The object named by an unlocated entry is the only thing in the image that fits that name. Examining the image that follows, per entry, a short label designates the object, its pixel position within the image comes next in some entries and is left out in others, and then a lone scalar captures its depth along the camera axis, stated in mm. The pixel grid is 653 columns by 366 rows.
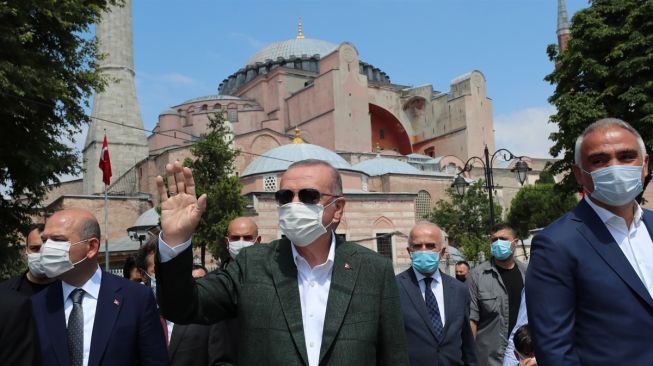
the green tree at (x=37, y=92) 12680
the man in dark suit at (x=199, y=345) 4270
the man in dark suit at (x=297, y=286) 2518
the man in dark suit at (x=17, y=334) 2736
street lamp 15703
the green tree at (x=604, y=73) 20375
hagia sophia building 35188
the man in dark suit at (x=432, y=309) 4648
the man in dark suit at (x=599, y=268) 2516
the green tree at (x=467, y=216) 37266
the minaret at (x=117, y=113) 41719
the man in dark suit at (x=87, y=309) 3355
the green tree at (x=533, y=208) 48656
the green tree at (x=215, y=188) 23828
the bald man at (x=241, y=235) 5574
